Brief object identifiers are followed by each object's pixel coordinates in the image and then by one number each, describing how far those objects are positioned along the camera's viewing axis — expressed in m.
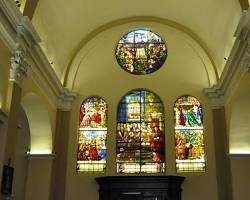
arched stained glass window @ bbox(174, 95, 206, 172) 12.30
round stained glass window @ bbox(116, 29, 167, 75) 13.40
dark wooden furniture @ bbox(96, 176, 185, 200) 11.71
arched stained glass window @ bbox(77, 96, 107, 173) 12.50
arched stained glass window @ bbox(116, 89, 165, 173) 12.40
